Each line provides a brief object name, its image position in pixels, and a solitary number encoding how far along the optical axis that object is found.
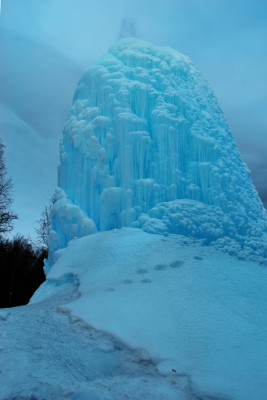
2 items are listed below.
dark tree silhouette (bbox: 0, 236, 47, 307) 18.69
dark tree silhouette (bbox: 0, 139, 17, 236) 16.83
